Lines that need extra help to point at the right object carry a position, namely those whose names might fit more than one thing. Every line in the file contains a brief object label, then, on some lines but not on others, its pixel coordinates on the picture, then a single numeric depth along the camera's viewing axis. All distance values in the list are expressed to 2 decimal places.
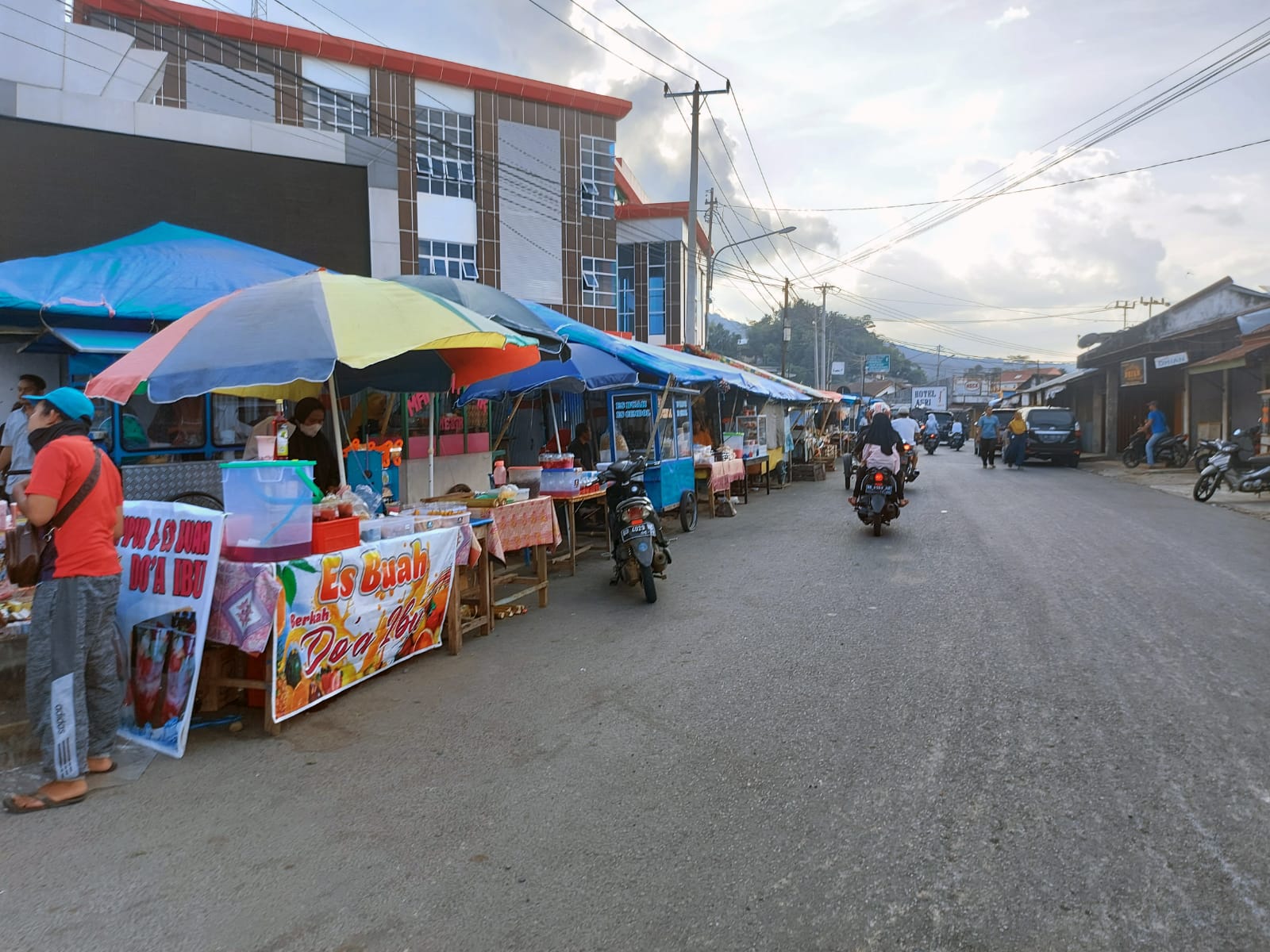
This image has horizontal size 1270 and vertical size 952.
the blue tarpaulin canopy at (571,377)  9.08
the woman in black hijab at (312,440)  6.54
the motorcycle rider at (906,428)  15.15
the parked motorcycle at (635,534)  7.01
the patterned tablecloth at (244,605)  4.00
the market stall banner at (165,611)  4.01
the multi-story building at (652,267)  37.56
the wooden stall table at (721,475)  12.90
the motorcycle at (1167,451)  20.77
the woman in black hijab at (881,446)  10.46
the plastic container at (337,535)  4.43
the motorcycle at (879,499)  10.14
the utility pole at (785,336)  36.56
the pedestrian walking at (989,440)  23.05
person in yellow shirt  22.03
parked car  22.56
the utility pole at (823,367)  48.25
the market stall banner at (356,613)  4.17
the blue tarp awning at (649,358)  10.90
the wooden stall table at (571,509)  8.10
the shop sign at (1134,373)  23.88
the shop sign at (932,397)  61.94
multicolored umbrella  4.50
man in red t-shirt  3.51
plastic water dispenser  4.17
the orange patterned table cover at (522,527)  6.35
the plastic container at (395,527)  5.24
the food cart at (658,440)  11.04
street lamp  26.64
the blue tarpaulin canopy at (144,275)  7.89
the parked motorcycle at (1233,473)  13.23
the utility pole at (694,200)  19.86
